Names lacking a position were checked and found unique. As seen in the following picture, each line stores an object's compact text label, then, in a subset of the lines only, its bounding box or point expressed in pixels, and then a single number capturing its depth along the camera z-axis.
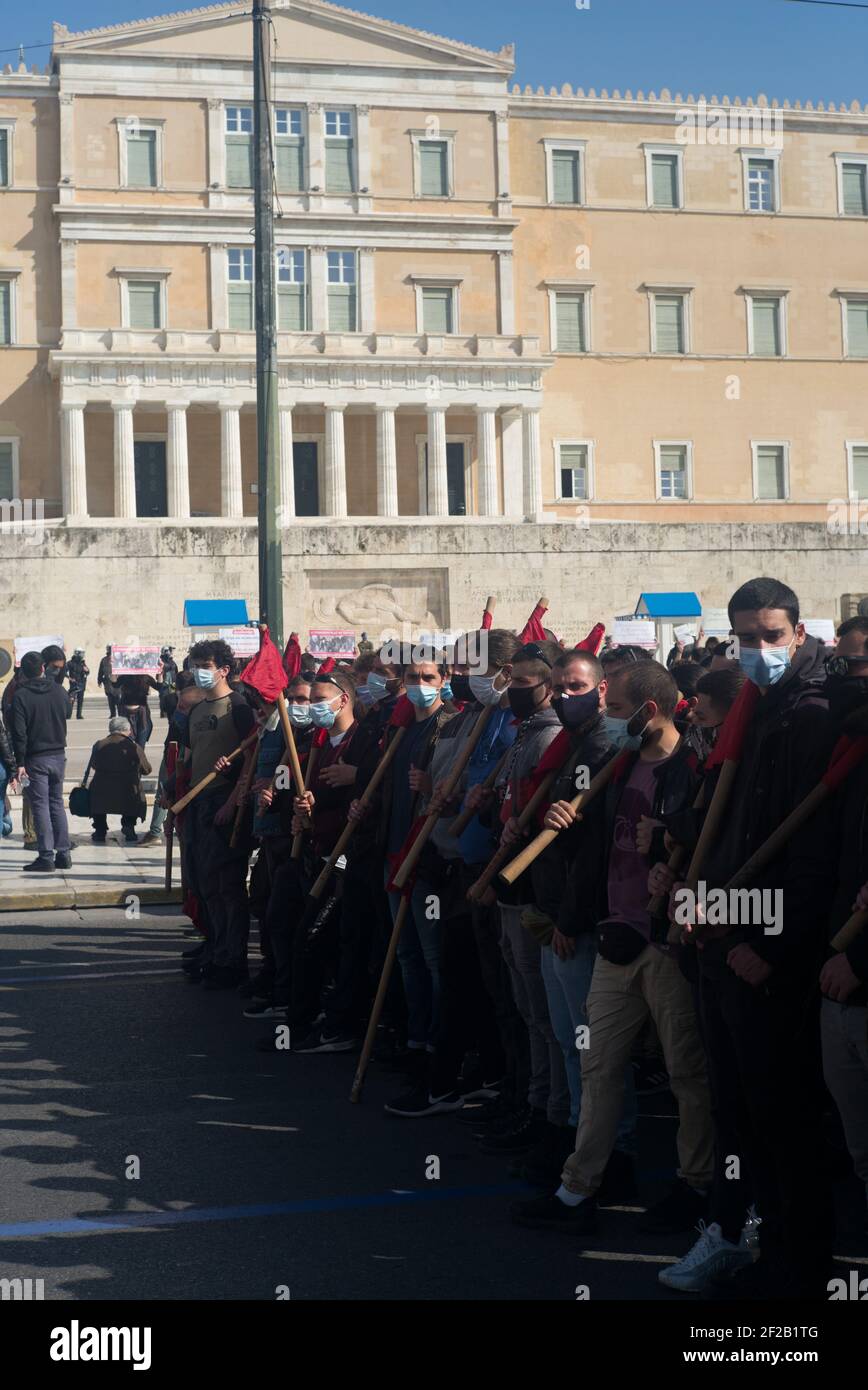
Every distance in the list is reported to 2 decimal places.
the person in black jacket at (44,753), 14.57
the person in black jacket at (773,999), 4.75
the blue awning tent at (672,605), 33.09
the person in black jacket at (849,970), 4.50
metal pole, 13.98
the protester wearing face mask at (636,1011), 5.49
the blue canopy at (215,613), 34.16
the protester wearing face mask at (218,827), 9.88
